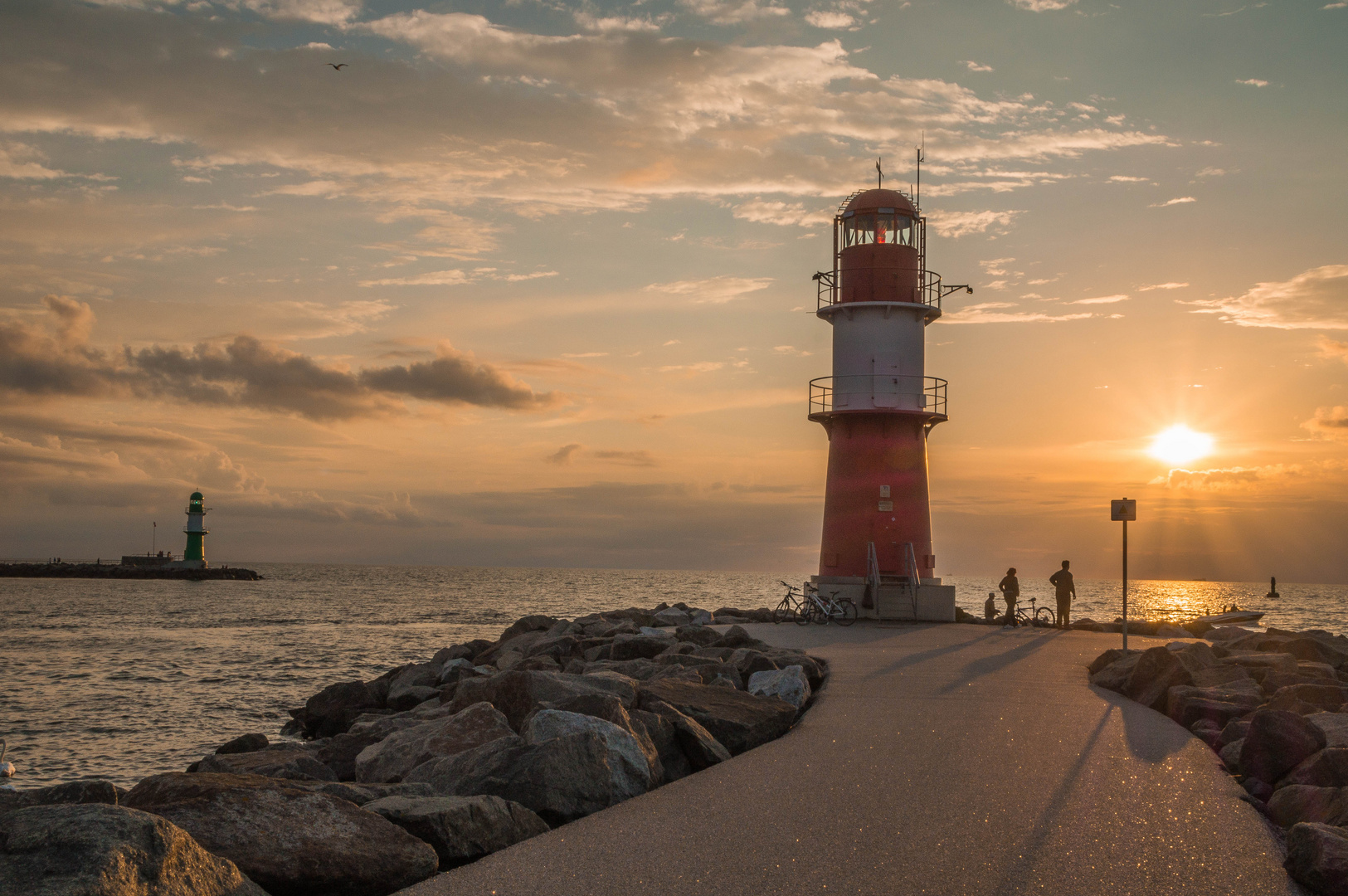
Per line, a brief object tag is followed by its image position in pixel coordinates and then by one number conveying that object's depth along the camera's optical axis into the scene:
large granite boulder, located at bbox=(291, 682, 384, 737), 17.47
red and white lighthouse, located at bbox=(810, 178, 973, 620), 23.33
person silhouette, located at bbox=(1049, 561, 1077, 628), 23.34
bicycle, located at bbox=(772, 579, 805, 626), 23.94
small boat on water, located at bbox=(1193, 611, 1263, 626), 34.34
